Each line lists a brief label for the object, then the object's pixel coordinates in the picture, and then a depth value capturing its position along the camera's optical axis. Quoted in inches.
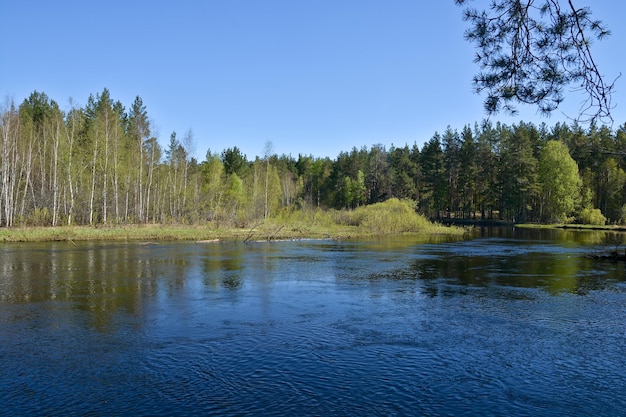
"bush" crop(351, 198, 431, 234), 1867.6
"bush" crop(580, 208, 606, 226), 2470.8
